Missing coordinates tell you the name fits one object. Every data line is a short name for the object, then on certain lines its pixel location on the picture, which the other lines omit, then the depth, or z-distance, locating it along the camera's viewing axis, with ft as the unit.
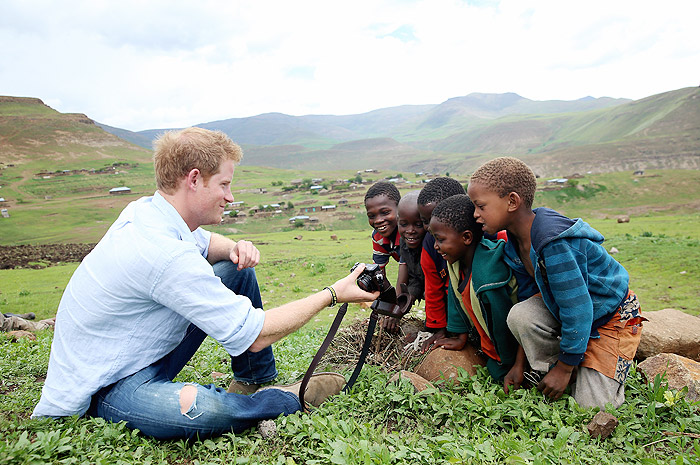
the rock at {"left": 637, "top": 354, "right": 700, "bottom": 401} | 10.46
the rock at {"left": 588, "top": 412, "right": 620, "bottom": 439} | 9.08
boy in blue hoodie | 9.61
